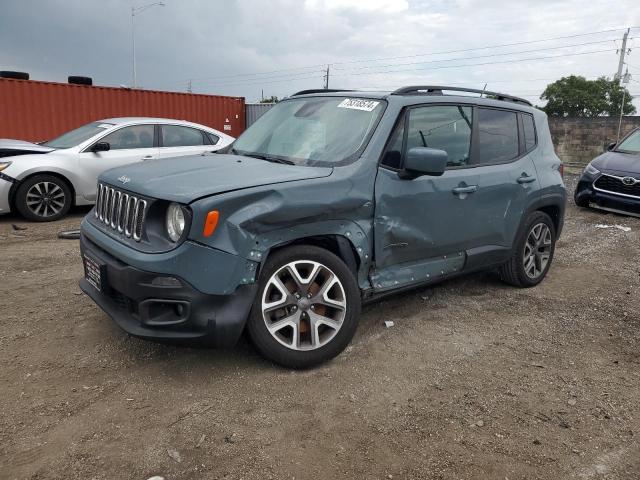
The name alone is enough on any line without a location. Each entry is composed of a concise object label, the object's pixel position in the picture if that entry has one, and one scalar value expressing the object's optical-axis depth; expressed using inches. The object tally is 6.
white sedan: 295.0
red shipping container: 501.7
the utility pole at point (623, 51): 1718.8
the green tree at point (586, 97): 1934.1
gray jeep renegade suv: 114.4
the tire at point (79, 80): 533.3
